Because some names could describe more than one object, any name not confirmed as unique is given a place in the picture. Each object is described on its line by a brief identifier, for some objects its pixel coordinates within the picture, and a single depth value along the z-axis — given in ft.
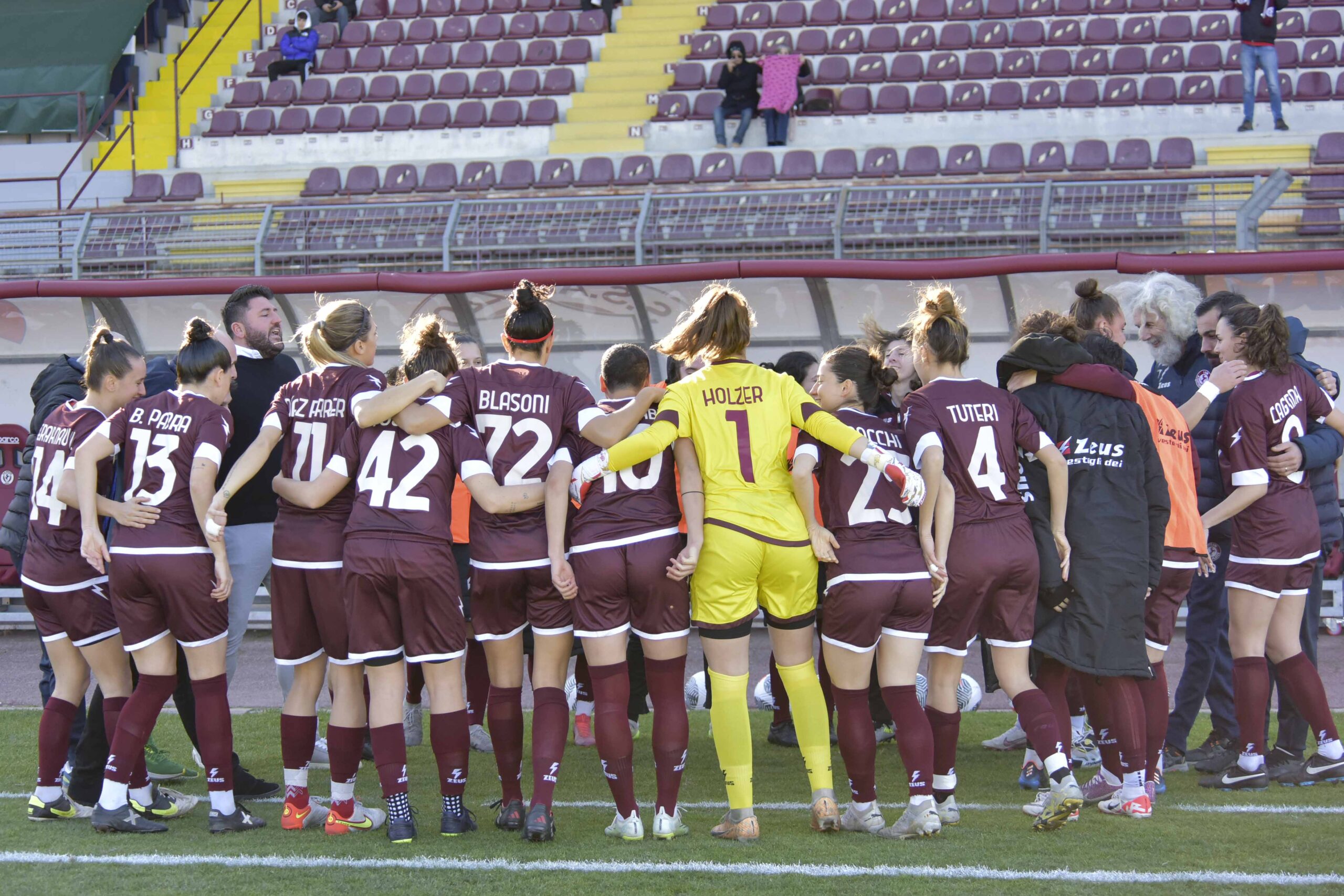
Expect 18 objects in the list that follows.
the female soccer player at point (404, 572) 29.81
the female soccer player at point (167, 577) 30.83
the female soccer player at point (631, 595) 29.78
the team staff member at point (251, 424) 35.17
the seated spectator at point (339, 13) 133.49
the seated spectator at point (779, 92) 105.60
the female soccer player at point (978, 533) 30.40
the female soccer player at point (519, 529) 30.35
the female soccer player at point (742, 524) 29.73
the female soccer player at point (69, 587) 32.40
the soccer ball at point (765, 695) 41.52
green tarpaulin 122.01
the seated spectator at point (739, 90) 106.73
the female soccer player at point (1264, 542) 34.45
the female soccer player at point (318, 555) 30.76
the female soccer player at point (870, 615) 29.73
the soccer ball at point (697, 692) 40.81
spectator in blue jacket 127.03
